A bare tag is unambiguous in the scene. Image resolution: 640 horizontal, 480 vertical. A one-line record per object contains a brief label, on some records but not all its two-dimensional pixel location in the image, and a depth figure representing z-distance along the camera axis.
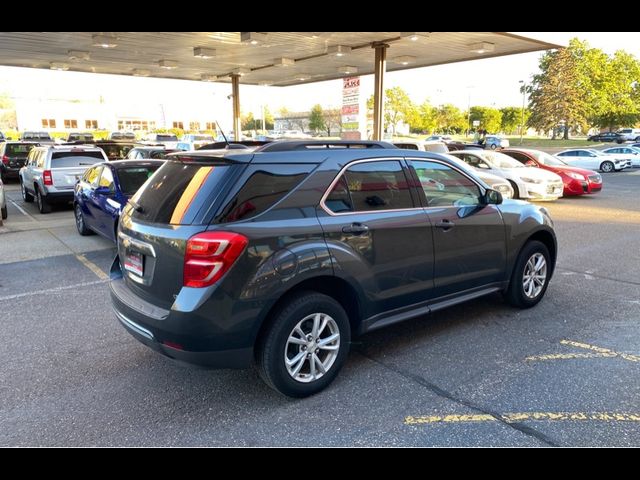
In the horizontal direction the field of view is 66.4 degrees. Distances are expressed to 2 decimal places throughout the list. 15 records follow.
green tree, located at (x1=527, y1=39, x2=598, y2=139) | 66.56
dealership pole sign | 20.47
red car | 15.36
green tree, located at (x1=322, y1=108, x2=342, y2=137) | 86.20
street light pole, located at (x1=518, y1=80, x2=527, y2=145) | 73.12
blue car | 7.69
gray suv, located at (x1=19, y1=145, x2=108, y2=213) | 11.34
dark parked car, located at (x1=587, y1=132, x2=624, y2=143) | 61.11
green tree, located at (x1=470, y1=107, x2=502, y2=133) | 98.16
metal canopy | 15.76
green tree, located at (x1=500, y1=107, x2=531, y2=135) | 98.00
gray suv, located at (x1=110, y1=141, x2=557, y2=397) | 3.12
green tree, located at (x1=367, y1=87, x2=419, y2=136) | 69.56
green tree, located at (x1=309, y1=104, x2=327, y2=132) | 86.88
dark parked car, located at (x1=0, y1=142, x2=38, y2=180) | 19.44
